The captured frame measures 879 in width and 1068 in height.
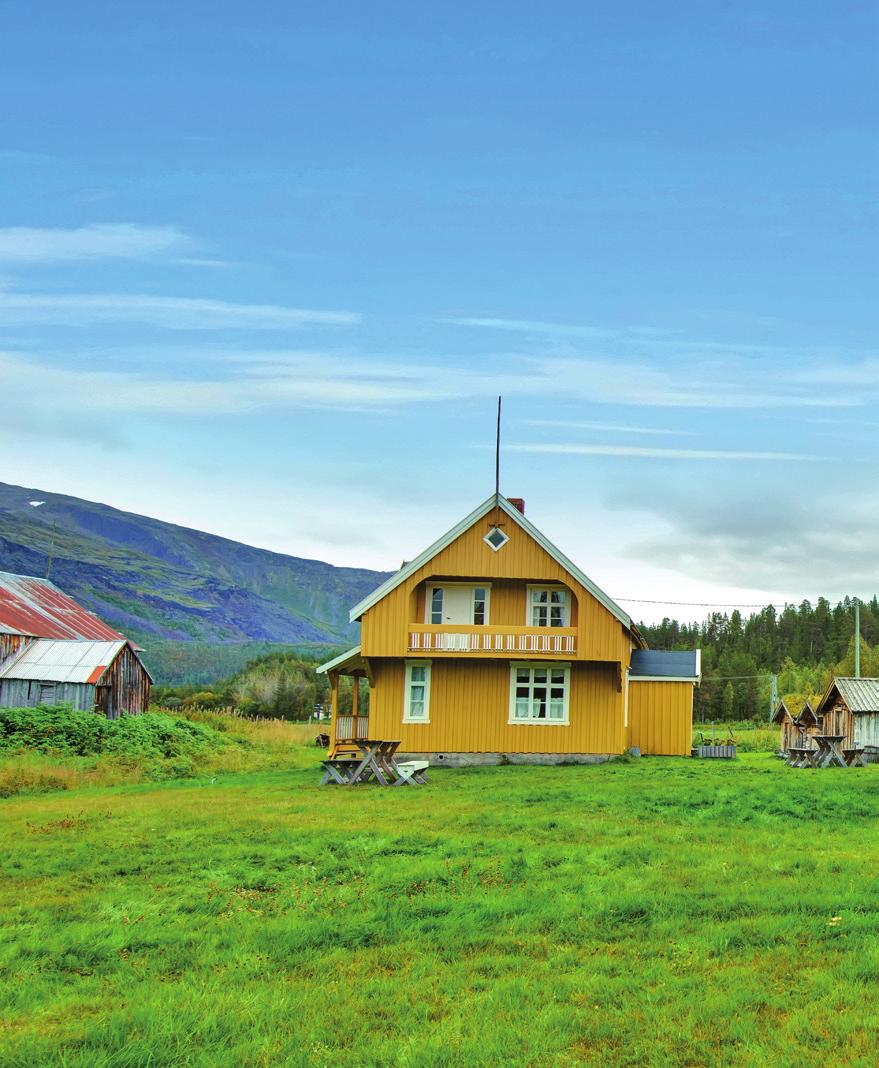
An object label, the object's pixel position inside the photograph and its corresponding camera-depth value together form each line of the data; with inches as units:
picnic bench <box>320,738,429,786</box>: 1006.4
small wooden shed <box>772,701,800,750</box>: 1940.2
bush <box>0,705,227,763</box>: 1451.8
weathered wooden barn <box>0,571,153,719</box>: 1829.5
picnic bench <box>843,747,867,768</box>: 1339.0
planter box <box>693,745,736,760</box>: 1509.6
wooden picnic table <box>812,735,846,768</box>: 1307.8
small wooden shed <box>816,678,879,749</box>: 1642.5
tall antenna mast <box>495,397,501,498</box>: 1337.4
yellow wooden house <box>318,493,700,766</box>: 1293.1
